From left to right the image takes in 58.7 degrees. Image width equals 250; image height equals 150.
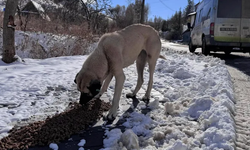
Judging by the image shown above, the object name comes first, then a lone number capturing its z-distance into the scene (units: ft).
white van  33.37
